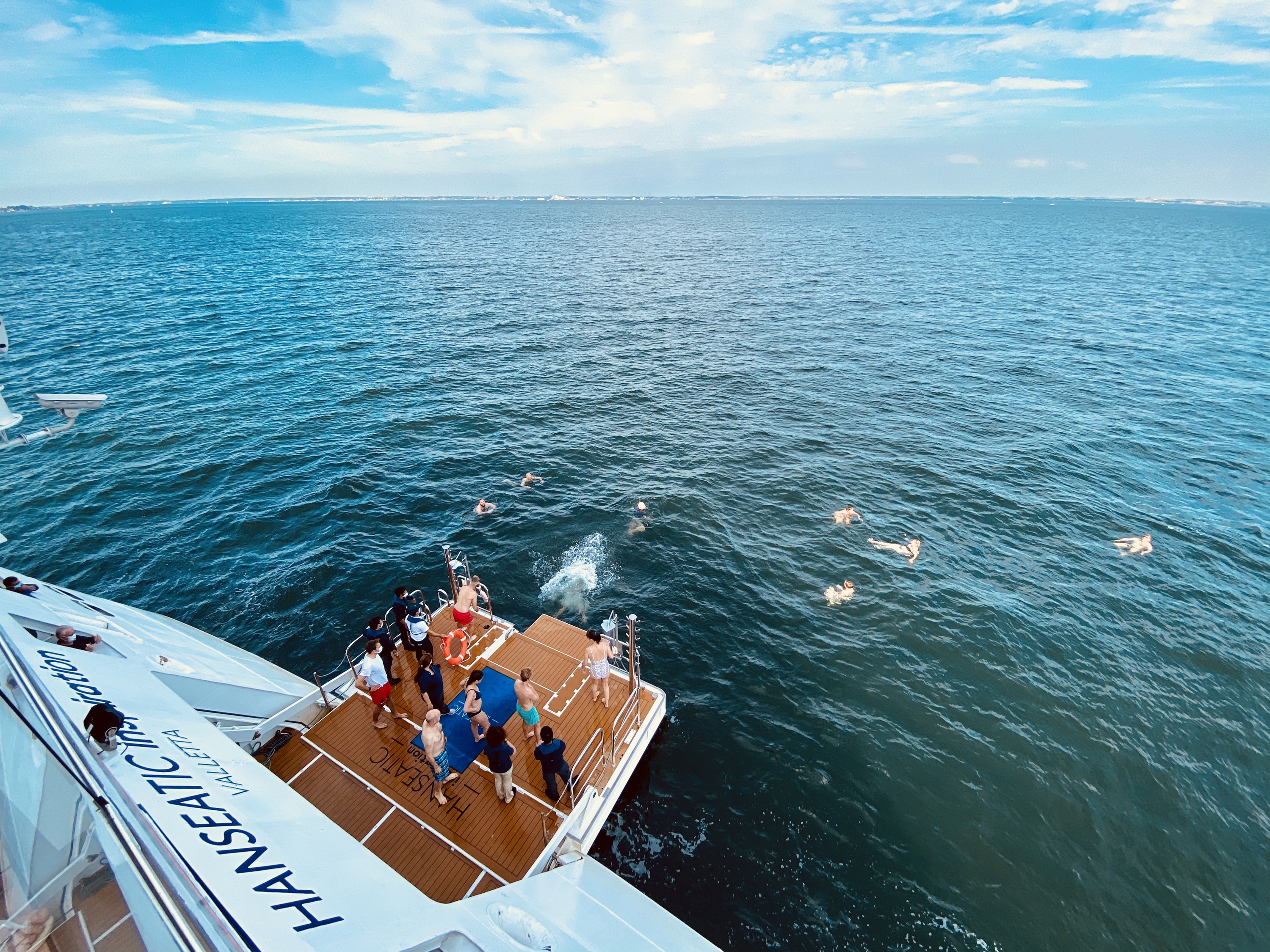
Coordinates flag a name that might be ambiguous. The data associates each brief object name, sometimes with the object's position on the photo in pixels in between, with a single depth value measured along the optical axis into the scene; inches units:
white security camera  567.8
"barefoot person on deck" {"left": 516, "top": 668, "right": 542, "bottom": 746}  547.5
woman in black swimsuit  520.4
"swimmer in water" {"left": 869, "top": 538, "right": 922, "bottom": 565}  983.0
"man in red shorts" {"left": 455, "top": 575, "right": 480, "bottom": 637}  681.0
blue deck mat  548.4
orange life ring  649.6
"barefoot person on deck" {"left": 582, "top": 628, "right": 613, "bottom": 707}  600.1
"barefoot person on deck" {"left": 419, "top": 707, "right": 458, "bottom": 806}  474.9
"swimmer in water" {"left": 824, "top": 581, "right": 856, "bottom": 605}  893.8
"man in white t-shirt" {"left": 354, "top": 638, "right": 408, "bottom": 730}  542.9
